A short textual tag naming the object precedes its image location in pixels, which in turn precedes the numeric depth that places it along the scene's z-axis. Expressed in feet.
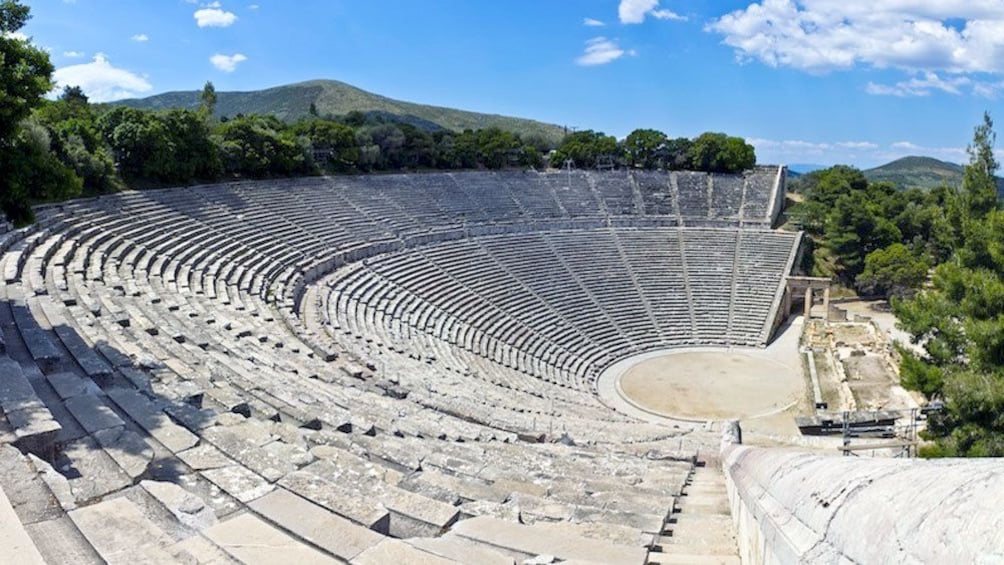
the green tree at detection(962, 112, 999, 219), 84.58
